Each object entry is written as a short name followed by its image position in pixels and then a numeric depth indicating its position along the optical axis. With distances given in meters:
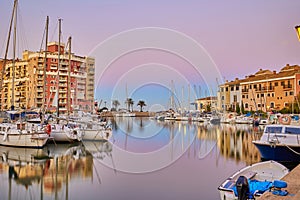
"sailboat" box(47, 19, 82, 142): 24.41
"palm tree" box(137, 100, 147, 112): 140.34
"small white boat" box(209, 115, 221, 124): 64.66
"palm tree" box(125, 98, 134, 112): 137.02
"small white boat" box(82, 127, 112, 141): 25.68
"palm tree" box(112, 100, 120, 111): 123.39
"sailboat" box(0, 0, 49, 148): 21.59
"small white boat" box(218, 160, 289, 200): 7.87
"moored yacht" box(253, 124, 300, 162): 16.67
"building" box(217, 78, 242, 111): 73.51
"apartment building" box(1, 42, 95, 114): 72.39
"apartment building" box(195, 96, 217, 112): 91.69
